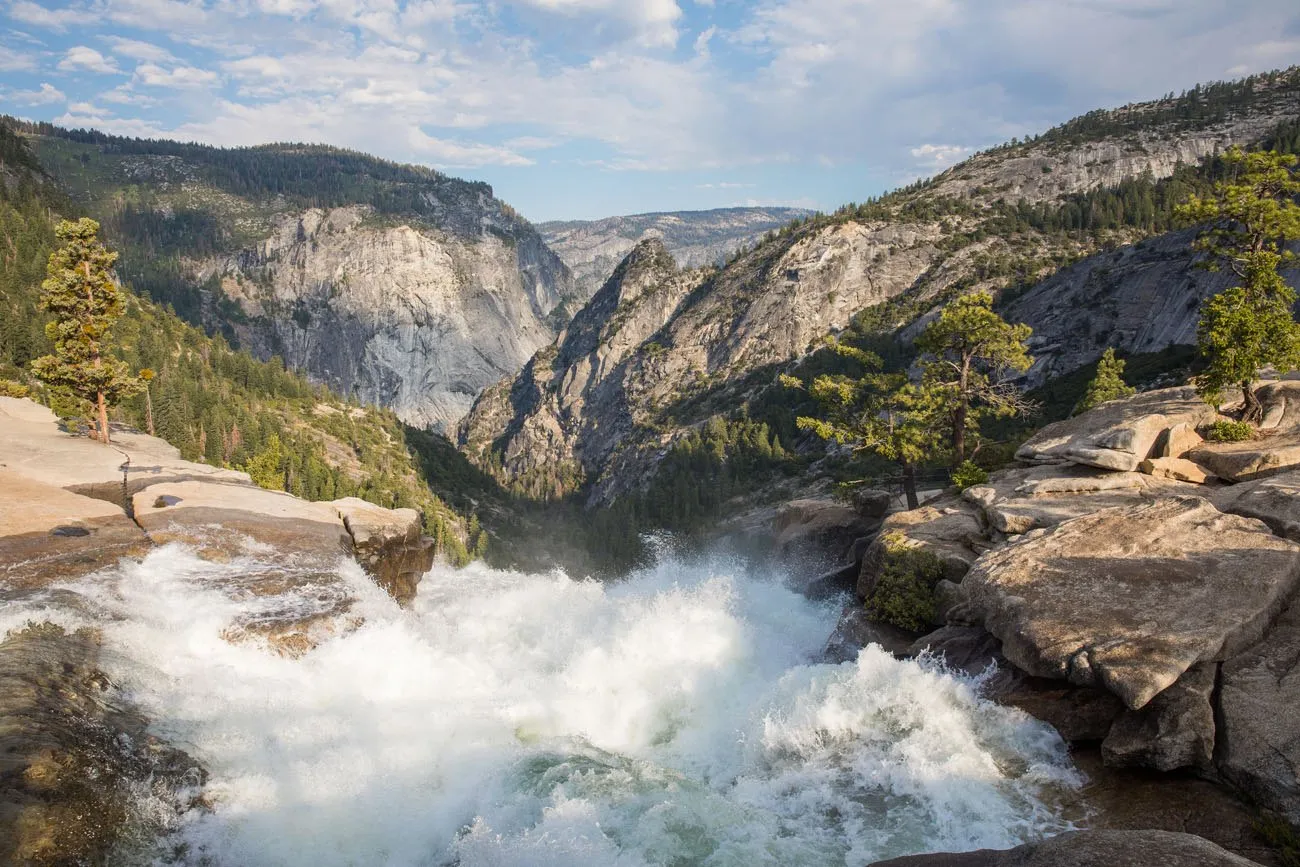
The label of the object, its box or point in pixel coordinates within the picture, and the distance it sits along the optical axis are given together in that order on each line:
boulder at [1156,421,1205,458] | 27.61
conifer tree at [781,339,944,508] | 35.41
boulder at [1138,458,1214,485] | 26.59
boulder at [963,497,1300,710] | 16.92
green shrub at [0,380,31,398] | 53.47
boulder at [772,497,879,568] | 43.06
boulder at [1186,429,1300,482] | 24.83
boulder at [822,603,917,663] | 25.36
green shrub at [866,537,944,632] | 25.59
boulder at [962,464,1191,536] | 24.89
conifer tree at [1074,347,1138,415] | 55.23
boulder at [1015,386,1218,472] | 27.47
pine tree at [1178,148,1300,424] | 26.08
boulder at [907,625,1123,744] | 17.64
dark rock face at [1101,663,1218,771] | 15.39
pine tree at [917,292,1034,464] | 33.75
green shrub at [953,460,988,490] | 33.12
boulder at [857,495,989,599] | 26.45
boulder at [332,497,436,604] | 34.12
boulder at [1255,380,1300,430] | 27.78
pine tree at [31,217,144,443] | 40.31
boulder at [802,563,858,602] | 34.59
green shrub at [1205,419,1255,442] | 27.38
